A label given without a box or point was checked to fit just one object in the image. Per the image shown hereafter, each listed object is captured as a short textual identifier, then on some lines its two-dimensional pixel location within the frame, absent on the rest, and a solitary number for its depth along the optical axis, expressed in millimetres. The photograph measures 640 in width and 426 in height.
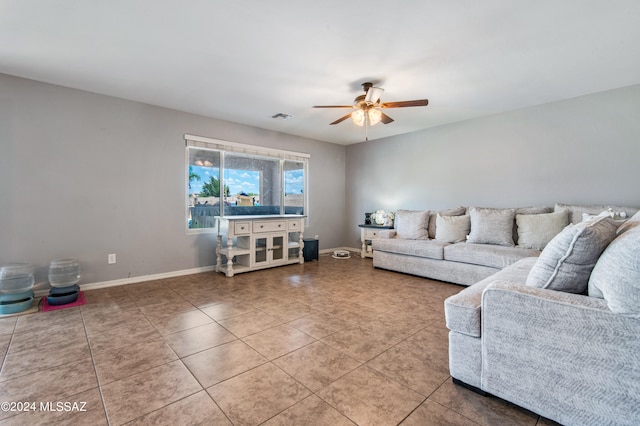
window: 4266
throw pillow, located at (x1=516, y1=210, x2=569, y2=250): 3316
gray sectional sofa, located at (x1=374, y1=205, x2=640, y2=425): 1165
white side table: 5419
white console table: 4125
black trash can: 5137
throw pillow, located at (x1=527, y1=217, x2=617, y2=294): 1407
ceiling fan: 2943
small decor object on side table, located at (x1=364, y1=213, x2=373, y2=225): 5695
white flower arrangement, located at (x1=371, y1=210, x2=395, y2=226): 5344
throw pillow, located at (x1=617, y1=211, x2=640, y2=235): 1579
